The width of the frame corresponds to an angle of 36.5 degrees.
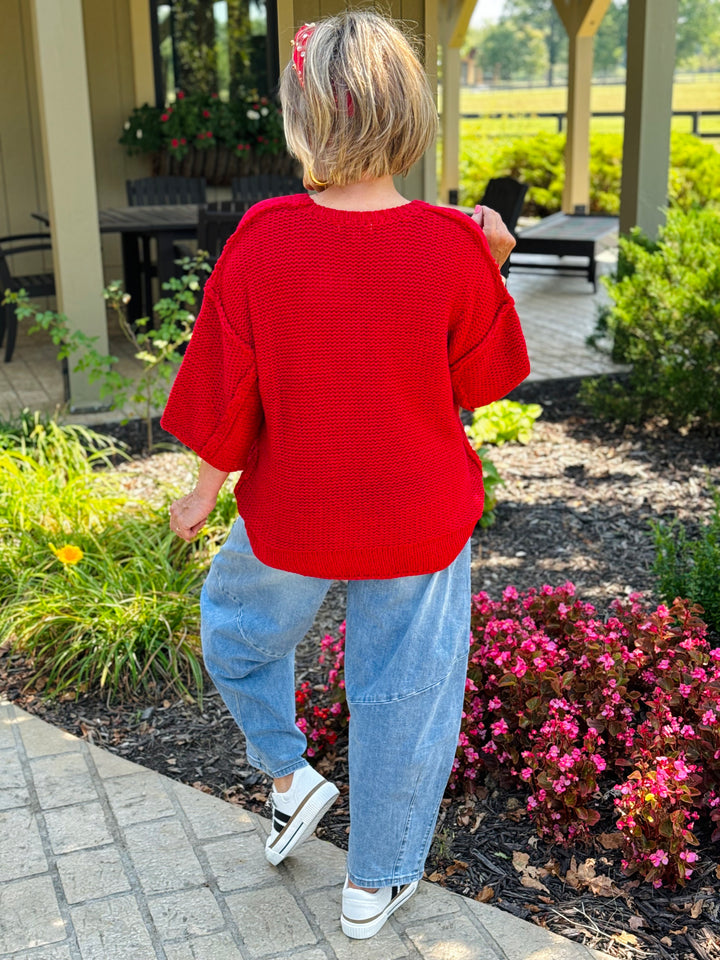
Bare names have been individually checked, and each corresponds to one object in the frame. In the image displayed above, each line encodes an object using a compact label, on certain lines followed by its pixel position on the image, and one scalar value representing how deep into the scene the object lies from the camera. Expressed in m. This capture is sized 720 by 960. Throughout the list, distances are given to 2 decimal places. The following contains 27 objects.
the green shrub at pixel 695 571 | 3.02
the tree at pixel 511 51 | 52.25
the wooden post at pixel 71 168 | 5.25
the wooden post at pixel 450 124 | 11.48
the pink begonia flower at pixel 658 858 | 2.18
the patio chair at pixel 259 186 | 7.46
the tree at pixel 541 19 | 49.72
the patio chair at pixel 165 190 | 7.86
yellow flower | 3.19
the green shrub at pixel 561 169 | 12.88
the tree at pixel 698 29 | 44.28
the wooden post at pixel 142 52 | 8.07
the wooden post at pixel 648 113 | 6.08
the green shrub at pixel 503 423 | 5.04
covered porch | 5.27
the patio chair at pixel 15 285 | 6.59
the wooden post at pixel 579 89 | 10.25
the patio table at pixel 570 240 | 8.96
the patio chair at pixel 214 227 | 5.74
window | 8.48
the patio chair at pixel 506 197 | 4.59
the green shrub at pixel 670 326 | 4.98
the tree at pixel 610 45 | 45.75
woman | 1.70
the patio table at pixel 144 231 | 6.46
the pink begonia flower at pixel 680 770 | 2.24
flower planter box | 8.27
